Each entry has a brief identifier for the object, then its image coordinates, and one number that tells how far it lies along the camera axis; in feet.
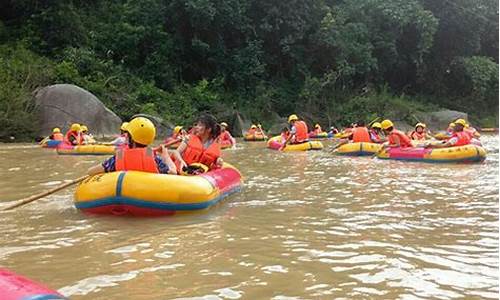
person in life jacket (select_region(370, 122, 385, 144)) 45.37
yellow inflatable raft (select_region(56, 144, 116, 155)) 42.04
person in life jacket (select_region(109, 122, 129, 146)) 41.37
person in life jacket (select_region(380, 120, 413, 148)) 36.78
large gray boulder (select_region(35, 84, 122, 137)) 59.47
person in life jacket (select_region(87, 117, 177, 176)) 17.38
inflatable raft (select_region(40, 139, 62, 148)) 48.60
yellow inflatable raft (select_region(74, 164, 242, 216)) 16.69
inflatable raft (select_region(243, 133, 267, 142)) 62.90
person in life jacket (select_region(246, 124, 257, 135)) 63.87
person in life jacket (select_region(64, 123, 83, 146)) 44.09
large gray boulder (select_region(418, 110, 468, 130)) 84.69
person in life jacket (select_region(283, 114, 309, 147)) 46.80
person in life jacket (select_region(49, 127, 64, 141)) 49.49
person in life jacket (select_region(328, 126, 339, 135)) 71.48
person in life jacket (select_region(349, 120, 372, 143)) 42.65
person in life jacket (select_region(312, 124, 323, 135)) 69.11
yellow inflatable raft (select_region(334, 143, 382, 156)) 41.24
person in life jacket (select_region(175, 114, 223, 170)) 21.76
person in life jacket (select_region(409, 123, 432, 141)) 46.69
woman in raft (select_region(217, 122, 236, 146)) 44.04
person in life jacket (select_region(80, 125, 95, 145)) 44.45
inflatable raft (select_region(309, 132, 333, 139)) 68.63
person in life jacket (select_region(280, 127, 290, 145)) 48.10
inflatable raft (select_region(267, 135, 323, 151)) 46.14
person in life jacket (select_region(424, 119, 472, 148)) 34.53
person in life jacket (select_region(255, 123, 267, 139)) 63.87
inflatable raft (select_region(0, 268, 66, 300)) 6.61
